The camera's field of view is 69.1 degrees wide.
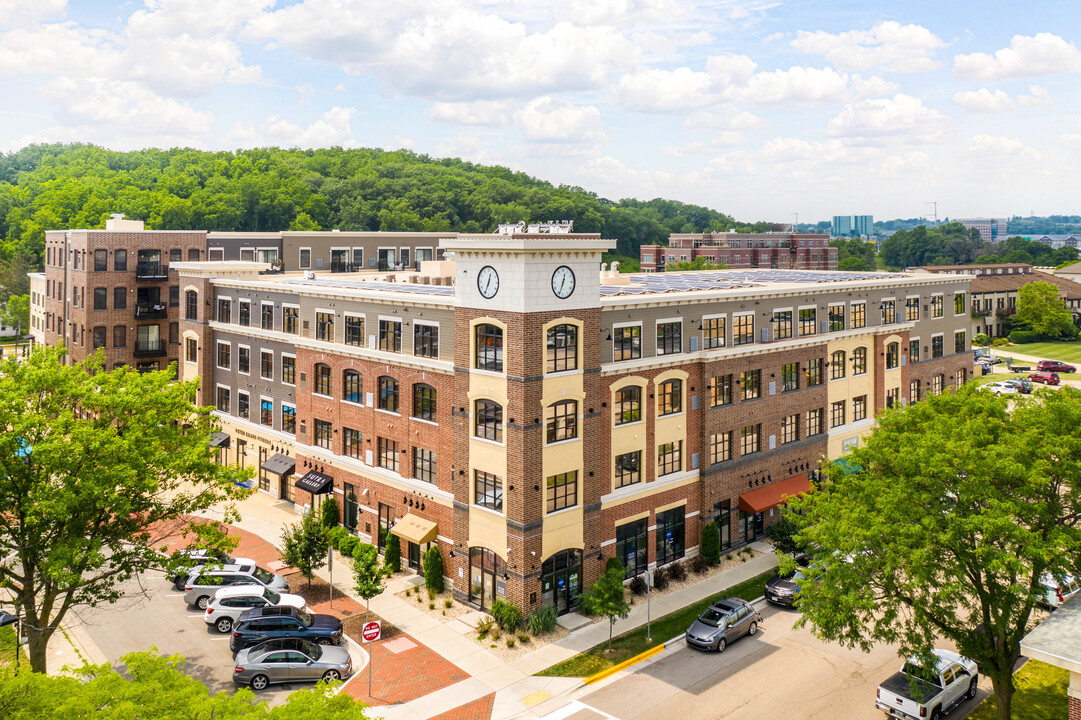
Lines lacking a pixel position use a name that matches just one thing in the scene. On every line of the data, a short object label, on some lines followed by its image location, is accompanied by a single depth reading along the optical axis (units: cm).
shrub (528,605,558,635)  3350
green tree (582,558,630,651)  3222
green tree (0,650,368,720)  1556
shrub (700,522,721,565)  4150
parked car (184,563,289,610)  3675
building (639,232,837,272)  17100
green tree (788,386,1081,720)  2267
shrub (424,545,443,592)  3766
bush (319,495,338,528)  4512
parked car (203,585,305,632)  3450
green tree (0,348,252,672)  2531
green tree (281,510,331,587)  3778
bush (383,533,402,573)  4050
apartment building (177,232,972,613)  3503
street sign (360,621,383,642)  2814
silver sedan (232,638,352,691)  2956
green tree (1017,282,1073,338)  12962
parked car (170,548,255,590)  2870
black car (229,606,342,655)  3167
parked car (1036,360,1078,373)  10648
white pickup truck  2648
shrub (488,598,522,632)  3353
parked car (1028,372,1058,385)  9688
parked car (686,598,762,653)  3253
